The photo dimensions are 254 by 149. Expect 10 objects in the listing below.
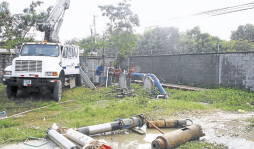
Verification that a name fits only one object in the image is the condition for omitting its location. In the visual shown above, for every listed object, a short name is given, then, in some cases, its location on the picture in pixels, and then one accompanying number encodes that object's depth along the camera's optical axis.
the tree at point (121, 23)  16.45
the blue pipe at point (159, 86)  10.26
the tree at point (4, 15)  13.84
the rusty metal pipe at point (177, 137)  4.14
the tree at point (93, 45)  16.15
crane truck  8.84
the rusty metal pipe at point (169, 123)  5.79
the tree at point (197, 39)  30.61
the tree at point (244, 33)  31.46
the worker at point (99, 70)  14.21
